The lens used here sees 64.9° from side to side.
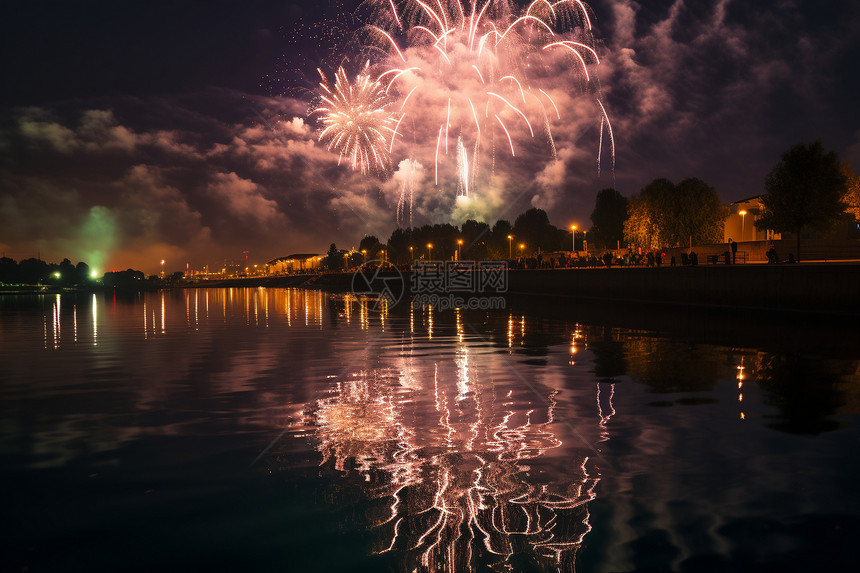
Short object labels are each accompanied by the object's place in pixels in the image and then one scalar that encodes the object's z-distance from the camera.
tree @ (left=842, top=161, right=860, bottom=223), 78.50
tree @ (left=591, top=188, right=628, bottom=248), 145.50
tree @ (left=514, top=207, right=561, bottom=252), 172.00
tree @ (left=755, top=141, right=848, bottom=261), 60.22
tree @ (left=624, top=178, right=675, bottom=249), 99.69
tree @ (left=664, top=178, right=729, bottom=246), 97.50
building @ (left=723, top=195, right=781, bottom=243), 102.31
